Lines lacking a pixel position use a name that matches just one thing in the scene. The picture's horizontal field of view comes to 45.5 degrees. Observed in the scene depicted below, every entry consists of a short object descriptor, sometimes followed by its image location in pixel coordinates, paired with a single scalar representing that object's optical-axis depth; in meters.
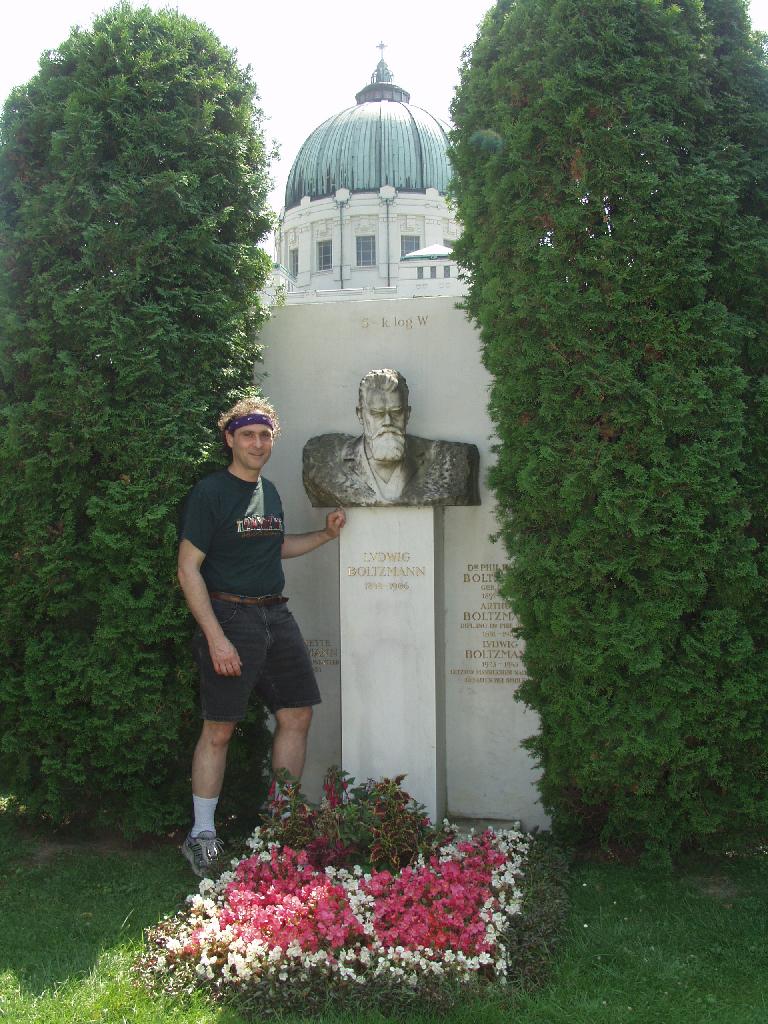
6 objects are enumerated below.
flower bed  3.55
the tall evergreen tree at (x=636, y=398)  4.20
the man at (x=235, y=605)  4.59
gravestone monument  5.09
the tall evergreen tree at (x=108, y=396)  4.77
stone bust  5.00
